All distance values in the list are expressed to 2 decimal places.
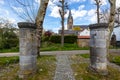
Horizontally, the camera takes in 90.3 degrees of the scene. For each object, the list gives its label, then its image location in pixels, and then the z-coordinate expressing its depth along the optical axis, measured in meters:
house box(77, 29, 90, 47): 8.99
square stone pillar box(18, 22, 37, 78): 2.09
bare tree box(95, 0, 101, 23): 8.65
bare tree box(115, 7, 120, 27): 9.74
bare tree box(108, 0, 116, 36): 3.87
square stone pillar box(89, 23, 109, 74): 2.18
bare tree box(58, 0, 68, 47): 8.93
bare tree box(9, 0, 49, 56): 3.73
